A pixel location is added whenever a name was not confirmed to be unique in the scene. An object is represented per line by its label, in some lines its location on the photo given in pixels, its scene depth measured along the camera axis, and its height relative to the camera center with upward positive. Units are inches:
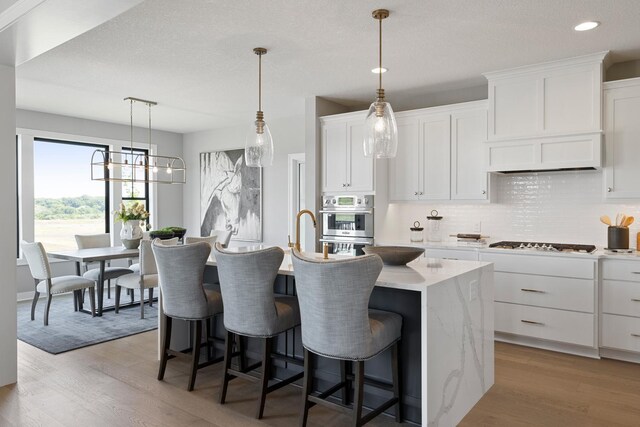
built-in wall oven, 199.3 -9.1
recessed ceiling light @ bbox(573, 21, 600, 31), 124.0 +50.0
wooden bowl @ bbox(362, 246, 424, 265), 112.9 -13.2
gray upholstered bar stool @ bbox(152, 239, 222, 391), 118.3 -22.6
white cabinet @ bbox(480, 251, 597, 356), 148.7 -34.5
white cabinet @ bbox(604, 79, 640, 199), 147.7 +21.1
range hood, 151.0 +17.5
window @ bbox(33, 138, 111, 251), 252.8 +5.4
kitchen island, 91.4 -31.6
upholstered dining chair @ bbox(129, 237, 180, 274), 198.6 -17.4
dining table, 196.2 -23.5
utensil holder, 153.3 -12.2
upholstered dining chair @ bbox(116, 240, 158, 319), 191.9 -32.6
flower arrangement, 220.7 -5.0
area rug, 165.8 -51.4
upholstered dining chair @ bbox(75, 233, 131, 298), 214.2 -22.4
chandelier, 269.6 +21.7
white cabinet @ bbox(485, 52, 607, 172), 150.8 +31.0
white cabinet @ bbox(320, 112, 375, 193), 201.6 +21.6
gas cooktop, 156.6 -16.3
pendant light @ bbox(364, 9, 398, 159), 109.5 +18.1
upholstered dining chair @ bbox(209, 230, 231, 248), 237.0 -17.9
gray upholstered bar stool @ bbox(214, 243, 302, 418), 103.9 -22.8
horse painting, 277.3 +5.3
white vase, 217.8 -13.3
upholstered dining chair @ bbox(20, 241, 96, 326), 189.2 -33.7
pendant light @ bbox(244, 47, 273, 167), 131.6 +17.7
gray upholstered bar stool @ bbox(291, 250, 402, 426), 86.7 -22.6
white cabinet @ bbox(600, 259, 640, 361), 142.3 -33.8
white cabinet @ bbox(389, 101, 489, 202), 180.5 +20.4
